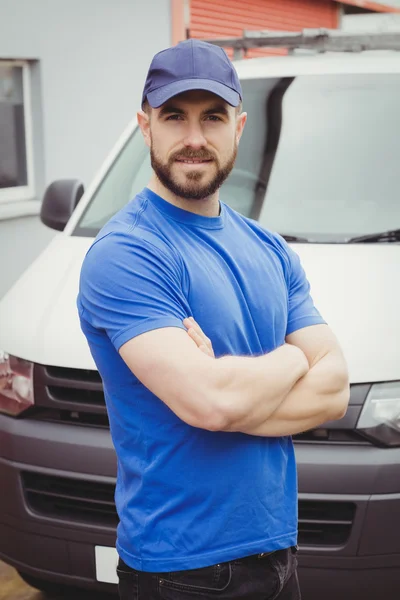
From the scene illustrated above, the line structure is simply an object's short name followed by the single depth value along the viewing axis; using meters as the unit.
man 2.43
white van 3.27
